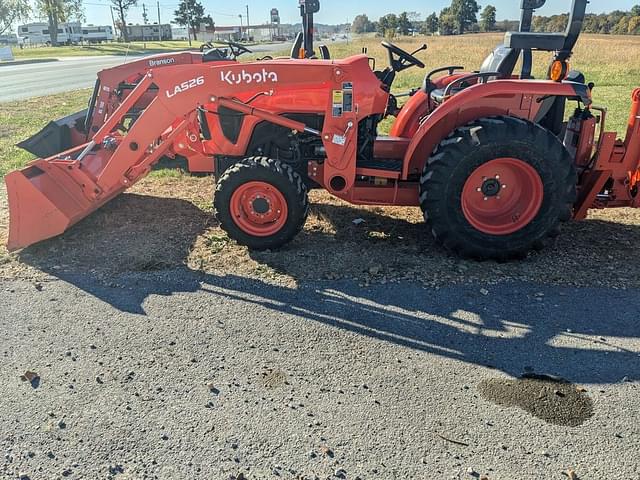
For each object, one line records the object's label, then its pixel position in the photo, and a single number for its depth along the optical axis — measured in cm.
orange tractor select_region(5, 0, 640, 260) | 437
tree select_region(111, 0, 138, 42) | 6888
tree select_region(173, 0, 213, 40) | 8771
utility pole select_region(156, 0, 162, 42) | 8331
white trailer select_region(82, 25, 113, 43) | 7575
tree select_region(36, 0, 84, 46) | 5697
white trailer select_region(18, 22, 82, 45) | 7394
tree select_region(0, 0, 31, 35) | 6162
